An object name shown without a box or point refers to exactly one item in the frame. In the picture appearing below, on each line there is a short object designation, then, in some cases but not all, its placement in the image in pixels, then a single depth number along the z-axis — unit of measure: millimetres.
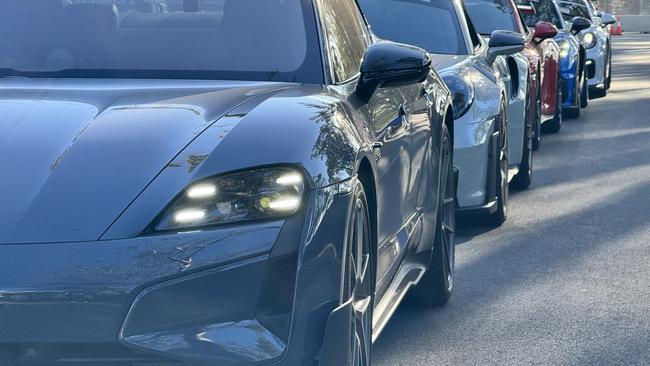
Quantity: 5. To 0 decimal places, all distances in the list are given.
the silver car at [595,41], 19250
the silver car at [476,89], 8391
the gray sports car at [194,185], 3525
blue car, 16078
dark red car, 12112
